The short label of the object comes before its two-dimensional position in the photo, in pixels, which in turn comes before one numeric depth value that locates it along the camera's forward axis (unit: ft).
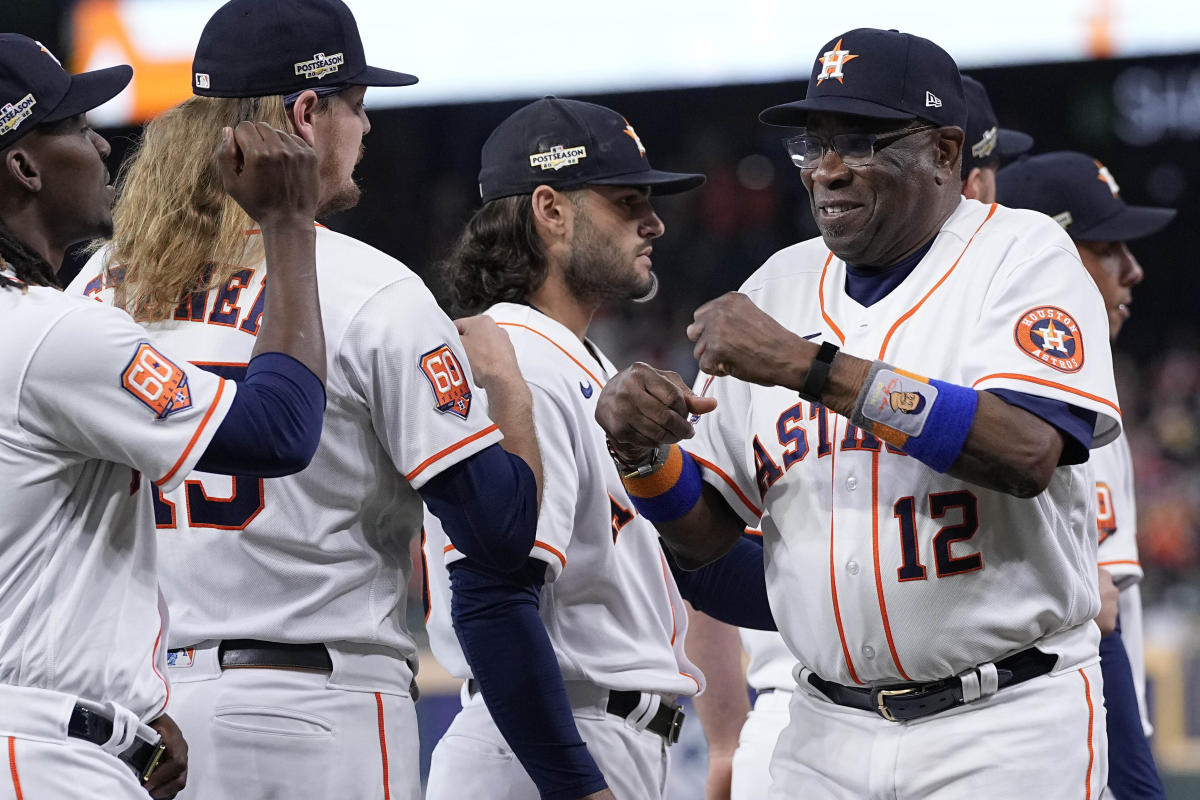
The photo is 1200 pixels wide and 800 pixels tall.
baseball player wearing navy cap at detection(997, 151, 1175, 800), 28.58
